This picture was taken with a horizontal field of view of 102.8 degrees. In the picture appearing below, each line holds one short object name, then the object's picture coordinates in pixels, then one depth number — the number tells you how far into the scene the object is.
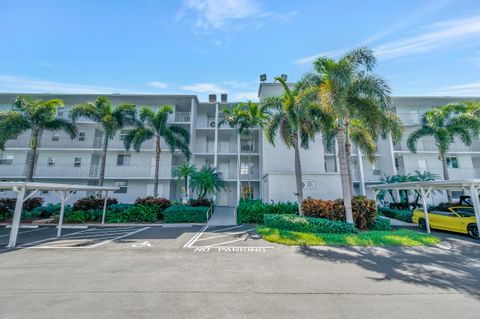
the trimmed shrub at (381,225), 10.78
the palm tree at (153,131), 16.59
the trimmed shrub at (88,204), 14.81
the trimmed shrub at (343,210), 10.81
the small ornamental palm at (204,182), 16.44
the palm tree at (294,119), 11.02
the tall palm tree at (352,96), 9.55
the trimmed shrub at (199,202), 15.94
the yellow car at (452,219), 9.44
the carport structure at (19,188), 8.21
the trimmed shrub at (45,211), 15.16
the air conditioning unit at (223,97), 23.27
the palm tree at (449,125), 14.93
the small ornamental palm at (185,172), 16.80
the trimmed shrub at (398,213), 14.08
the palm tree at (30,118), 15.17
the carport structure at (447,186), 8.73
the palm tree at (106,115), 15.85
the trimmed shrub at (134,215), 14.29
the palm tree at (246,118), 16.72
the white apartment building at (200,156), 18.98
